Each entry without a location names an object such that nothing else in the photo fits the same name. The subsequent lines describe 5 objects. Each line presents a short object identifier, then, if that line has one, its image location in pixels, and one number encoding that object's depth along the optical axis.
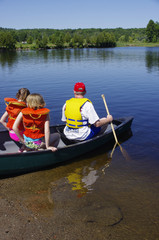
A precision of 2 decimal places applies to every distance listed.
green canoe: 5.15
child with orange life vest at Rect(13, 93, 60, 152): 4.93
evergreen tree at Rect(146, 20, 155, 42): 149.12
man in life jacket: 5.76
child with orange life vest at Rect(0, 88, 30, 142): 5.43
